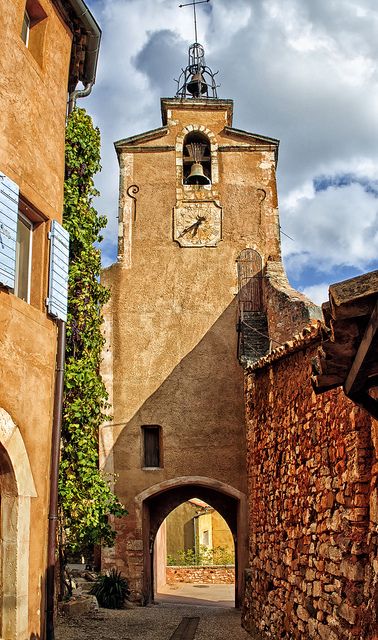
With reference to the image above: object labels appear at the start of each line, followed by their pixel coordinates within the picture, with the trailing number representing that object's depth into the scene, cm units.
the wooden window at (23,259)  727
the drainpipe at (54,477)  750
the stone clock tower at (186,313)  1474
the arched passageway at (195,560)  1984
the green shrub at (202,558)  2664
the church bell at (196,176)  1619
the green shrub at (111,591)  1345
